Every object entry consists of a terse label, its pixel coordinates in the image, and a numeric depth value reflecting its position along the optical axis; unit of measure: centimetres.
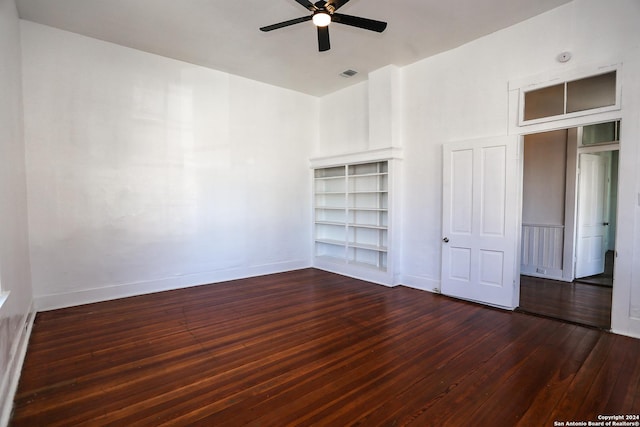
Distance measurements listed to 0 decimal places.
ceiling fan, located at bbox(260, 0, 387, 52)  279
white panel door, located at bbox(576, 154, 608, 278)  529
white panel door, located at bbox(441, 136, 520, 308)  392
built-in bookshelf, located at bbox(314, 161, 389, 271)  559
